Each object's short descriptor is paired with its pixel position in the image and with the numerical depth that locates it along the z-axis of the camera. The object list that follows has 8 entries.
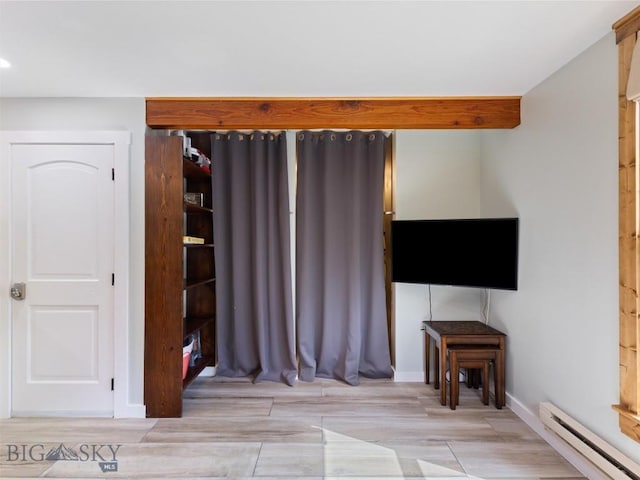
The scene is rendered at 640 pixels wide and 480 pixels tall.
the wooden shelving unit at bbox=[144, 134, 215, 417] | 2.40
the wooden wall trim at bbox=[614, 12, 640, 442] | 1.54
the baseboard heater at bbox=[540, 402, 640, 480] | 1.57
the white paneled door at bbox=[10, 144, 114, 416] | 2.42
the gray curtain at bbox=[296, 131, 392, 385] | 3.04
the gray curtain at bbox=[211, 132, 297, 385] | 3.04
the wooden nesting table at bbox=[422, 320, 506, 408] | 2.52
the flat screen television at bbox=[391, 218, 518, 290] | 2.48
